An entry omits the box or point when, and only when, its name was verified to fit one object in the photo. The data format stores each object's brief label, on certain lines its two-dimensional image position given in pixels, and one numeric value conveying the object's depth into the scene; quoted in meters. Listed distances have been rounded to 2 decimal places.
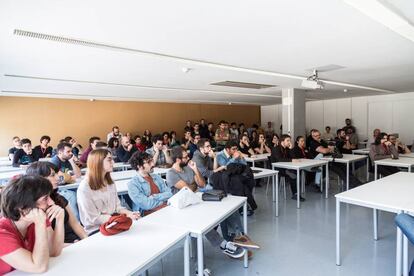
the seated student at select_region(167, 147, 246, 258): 3.30
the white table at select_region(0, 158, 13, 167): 5.87
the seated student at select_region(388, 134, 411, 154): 6.34
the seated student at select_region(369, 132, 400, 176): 5.66
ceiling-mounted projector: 4.90
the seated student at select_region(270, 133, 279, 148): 6.88
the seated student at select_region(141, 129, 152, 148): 9.15
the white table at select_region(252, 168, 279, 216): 4.29
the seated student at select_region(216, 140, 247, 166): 4.38
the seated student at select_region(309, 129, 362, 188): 5.80
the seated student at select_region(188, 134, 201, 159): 7.27
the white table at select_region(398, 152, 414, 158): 6.13
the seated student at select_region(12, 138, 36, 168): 5.42
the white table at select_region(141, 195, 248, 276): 2.01
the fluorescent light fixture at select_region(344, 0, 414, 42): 2.14
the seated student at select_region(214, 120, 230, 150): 9.00
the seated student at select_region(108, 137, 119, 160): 7.24
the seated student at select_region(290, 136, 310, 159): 5.80
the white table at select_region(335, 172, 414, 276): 2.38
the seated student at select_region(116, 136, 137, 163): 6.09
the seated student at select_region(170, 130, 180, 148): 7.92
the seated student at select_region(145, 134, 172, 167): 5.39
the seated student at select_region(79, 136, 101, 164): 5.26
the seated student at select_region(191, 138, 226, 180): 4.36
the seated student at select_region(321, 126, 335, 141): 10.50
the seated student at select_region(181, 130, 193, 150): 7.61
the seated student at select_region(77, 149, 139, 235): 2.36
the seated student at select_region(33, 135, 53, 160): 5.88
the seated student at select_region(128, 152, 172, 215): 2.81
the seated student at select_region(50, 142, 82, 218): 4.09
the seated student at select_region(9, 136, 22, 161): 6.44
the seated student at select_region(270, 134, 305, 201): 5.24
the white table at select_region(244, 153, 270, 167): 5.91
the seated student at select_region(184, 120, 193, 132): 10.16
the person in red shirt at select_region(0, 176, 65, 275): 1.36
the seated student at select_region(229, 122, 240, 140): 10.03
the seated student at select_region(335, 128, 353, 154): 7.60
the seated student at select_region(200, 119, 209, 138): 10.51
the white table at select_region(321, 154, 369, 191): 5.57
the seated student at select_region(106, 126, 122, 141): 8.73
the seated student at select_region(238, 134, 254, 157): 6.61
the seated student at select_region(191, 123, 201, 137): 9.72
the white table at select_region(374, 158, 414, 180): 4.99
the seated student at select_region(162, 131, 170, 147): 8.22
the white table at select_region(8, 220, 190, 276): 1.47
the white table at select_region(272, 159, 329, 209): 4.81
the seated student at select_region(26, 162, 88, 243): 2.08
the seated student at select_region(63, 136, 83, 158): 6.90
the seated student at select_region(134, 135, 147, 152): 7.49
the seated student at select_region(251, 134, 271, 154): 7.12
